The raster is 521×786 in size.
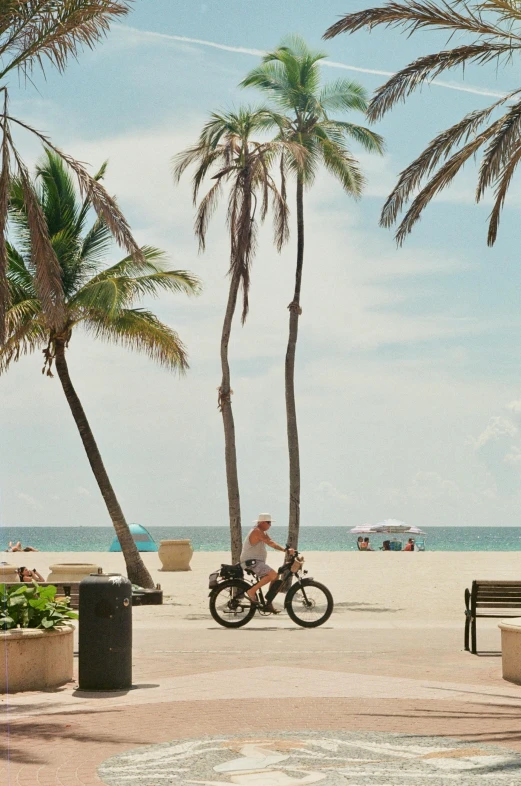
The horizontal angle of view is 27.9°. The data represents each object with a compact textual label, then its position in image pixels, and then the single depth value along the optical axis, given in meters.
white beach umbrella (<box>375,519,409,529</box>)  78.62
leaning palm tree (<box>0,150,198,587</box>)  23.83
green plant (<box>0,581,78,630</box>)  9.76
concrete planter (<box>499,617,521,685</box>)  9.98
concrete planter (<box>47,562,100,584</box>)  22.50
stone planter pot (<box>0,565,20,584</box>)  22.39
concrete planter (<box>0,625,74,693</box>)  9.52
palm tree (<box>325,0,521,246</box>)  12.84
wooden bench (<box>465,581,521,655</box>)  13.05
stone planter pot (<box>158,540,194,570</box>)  35.84
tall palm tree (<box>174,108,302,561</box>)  24.89
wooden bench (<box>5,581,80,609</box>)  13.55
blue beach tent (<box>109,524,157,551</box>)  55.94
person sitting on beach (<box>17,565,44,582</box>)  20.98
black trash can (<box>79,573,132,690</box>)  9.67
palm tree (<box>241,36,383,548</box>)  25.45
